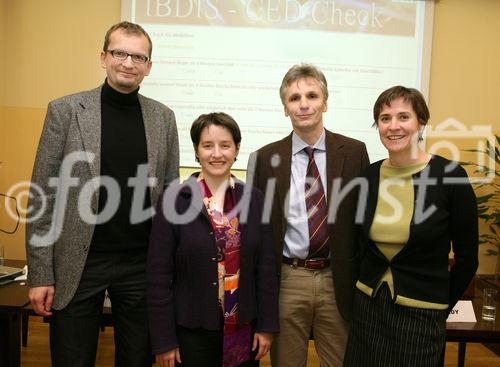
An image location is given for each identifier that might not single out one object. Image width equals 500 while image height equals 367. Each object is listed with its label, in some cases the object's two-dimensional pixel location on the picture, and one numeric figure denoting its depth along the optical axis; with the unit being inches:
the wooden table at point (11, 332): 78.5
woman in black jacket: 57.5
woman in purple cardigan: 58.0
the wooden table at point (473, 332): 70.5
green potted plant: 128.0
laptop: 85.7
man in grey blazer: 60.6
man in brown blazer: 66.0
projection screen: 135.7
